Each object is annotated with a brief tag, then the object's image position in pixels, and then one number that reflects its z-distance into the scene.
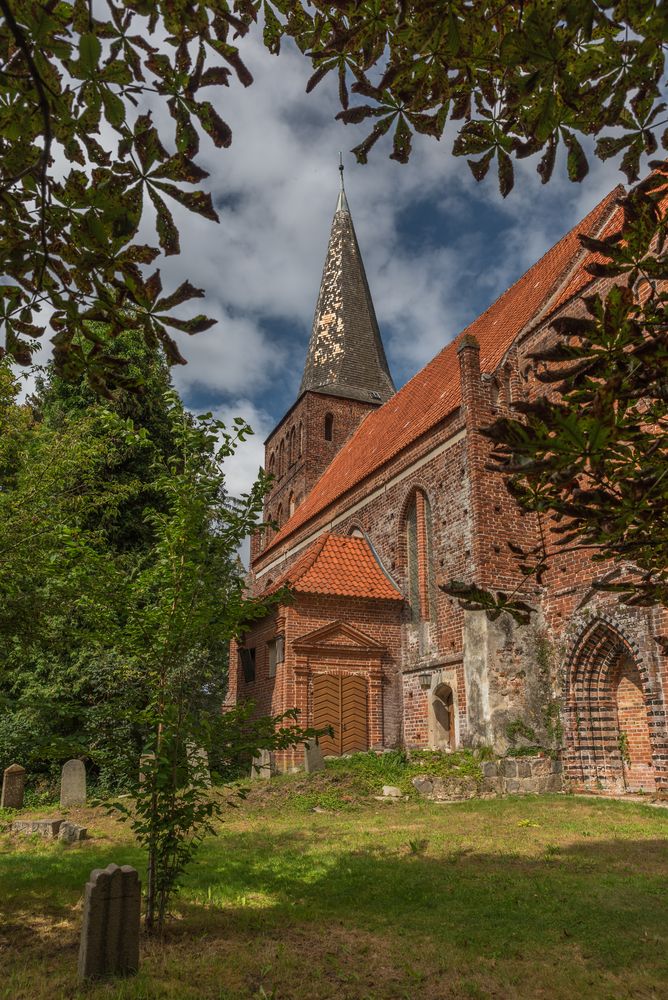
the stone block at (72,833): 9.46
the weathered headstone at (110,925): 4.09
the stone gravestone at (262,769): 14.34
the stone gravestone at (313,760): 13.62
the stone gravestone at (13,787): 13.05
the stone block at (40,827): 9.81
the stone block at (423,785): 11.91
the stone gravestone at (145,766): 4.96
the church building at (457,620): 11.90
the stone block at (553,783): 11.84
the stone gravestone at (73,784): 12.98
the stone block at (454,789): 11.61
